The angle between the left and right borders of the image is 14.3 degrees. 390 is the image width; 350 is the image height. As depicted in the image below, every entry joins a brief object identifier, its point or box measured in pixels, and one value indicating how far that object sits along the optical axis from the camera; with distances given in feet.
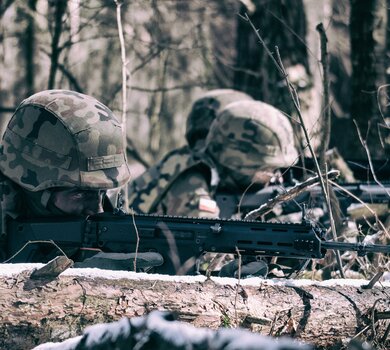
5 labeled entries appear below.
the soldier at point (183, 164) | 40.59
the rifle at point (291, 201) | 38.84
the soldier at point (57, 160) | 25.35
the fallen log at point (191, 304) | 18.63
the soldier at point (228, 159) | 39.64
